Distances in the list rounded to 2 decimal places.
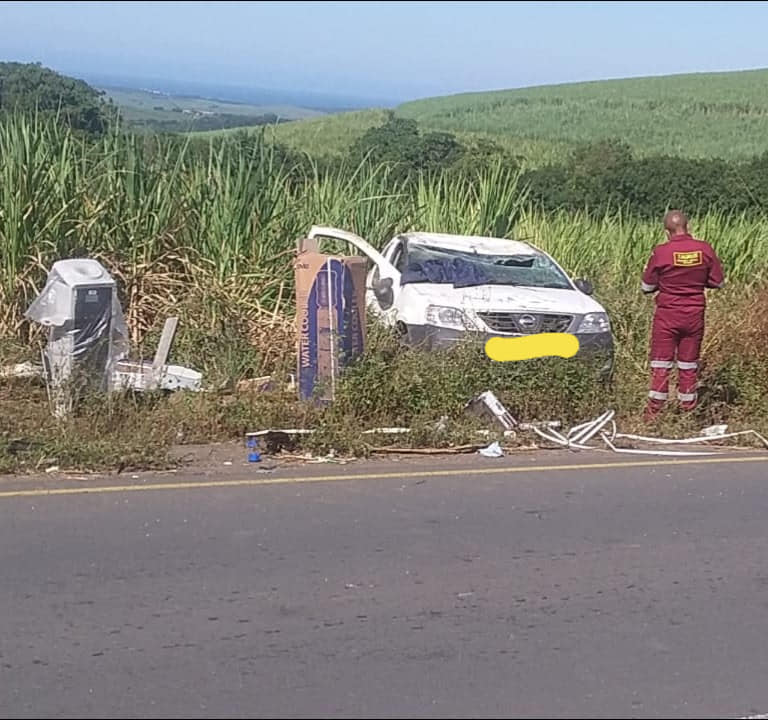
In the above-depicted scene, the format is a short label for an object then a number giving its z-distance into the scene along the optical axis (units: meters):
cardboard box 9.87
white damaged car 10.96
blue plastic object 8.45
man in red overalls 10.22
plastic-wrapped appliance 9.13
